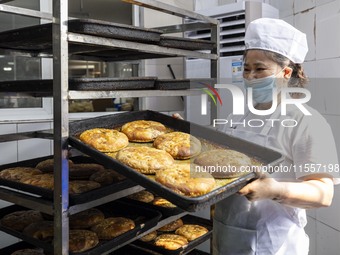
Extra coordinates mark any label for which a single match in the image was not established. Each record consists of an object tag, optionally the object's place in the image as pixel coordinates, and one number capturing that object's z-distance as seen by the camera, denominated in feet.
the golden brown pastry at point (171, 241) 6.01
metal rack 4.12
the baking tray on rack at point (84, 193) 4.35
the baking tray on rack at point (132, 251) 5.96
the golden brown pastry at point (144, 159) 4.45
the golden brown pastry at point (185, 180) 3.98
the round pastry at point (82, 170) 5.66
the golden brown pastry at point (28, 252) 5.62
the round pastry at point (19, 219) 5.45
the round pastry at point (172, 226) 6.99
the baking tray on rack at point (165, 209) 5.61
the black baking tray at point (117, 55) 6.63
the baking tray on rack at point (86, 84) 4.49
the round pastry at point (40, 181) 4.87
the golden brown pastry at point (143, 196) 6.61
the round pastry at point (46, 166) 5.77
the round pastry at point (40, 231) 5.08
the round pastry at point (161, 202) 5.99
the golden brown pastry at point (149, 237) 6.41
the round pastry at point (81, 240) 4.73
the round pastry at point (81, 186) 4.72
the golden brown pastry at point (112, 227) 5.27
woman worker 4.75
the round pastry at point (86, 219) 5.70
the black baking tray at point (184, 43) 5.38
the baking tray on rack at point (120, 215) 4.58
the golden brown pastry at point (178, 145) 5.09
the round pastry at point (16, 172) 5.22
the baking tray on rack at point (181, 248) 5.80
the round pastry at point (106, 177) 5.34
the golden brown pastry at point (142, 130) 5.40
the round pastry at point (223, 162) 4.51
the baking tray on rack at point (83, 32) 4.18
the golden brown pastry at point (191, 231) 6.64
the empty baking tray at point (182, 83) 5.51
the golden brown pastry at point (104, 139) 4.73
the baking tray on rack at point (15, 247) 5.82
